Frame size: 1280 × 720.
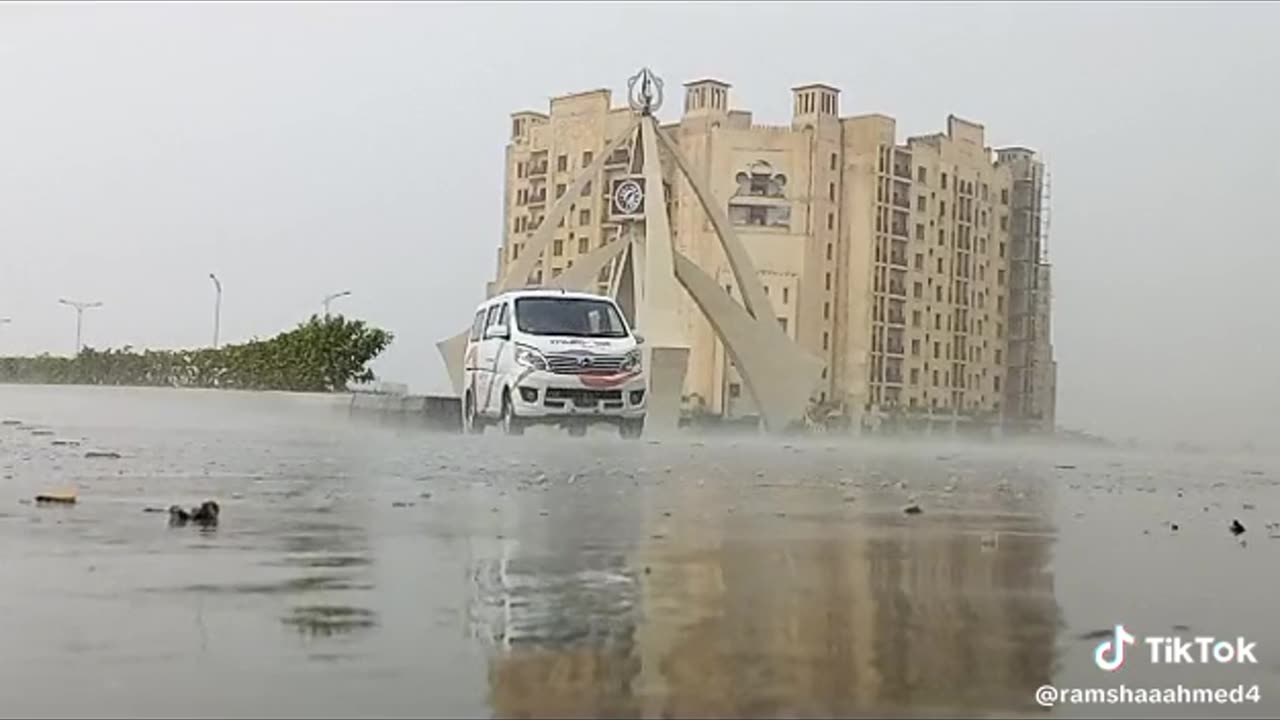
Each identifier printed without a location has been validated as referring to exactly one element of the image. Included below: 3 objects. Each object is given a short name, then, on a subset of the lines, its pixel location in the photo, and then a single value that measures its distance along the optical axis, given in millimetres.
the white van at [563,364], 17453
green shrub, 44125
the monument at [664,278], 37562
